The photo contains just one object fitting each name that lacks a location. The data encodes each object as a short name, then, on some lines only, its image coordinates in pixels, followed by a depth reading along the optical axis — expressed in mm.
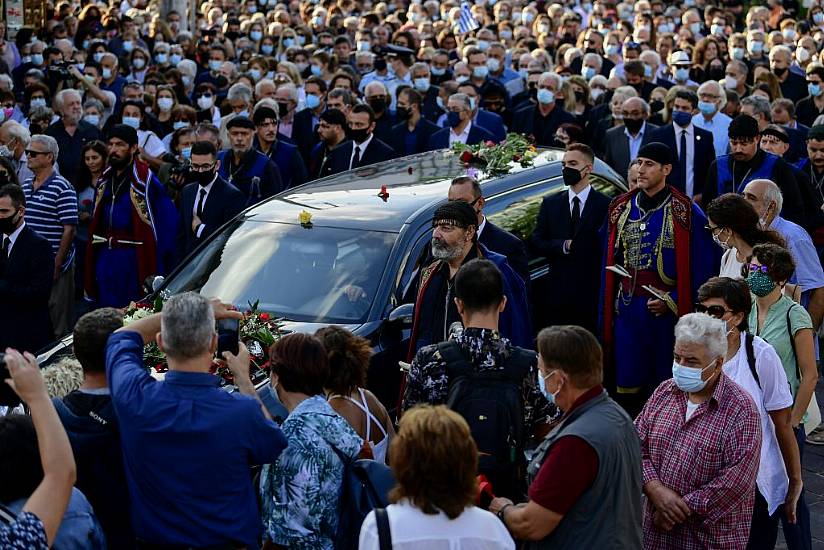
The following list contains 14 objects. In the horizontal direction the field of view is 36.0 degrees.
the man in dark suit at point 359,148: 12789
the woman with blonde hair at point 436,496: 4055
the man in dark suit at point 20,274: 9258
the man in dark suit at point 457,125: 13672
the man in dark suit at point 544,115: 15711
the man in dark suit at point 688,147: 12328
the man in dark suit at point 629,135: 13281
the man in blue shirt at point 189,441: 4668
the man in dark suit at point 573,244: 9438
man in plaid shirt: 5363
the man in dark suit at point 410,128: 14305
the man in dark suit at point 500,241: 8102
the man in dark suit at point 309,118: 15359
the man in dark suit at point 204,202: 10391
